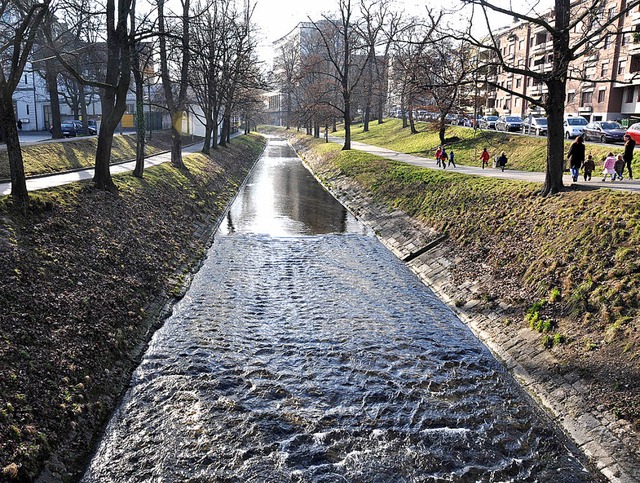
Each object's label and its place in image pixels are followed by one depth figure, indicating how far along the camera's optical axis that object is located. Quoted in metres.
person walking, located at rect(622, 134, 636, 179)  20.98
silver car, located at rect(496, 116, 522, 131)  46.94
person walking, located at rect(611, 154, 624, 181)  20.77
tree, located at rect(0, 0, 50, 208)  13.38
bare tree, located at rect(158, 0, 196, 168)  28.47
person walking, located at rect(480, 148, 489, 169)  31.50
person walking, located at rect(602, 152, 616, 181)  20.58
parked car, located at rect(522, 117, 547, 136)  42.88
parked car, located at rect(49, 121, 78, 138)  49.58
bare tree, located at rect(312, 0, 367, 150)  47.47
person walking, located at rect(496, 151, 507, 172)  28.53
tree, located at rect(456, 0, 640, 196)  14.58
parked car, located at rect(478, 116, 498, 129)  52.53
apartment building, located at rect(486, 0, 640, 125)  55.75
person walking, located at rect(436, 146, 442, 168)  33.09
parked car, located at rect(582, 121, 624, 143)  34.47
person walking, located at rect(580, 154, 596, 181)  20.52
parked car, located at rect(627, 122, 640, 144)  32.62
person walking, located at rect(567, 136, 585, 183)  20.04
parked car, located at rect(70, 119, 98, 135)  52.07
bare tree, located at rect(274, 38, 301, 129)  90.88
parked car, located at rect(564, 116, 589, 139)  39.00
